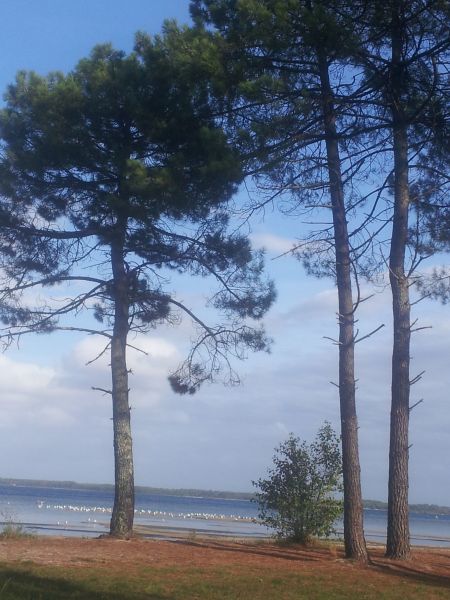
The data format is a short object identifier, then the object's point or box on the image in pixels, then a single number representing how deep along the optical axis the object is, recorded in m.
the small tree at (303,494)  17.23
